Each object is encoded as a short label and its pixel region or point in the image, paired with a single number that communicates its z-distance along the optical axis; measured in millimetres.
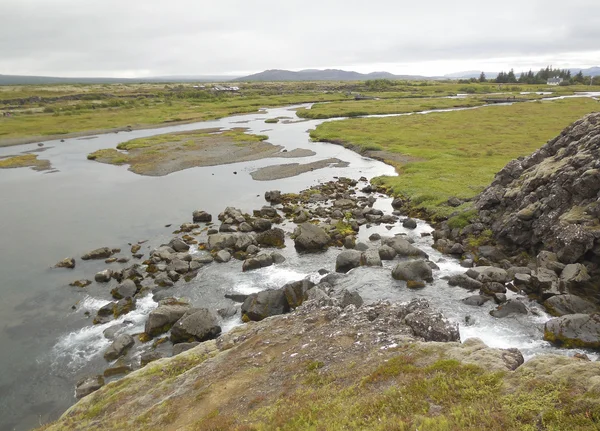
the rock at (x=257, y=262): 38344
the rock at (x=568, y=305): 27125
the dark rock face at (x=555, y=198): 32719
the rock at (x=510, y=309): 27797
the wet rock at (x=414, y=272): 33562
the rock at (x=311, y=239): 42031
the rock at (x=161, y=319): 28594
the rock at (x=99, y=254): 41250
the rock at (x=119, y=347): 26219
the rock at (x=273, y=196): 59438
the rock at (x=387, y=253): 38344
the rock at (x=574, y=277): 29380
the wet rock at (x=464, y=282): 31875
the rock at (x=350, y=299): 27797
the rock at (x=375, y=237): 43969
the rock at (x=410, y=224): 47125
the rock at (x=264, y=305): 29766
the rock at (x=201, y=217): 51688
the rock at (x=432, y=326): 21047
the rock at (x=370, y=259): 37062
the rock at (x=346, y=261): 36938
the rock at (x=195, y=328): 27219
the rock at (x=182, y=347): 25766
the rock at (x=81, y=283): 36000
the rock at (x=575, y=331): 23344
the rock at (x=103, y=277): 36762
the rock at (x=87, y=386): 22734
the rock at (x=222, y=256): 40219
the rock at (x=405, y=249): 38750
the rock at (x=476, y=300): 29534
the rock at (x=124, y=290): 34125
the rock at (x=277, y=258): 39812
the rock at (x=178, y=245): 42938
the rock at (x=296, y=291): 30891
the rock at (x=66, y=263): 39375
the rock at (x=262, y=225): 48719
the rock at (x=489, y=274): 32375
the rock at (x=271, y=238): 43812
